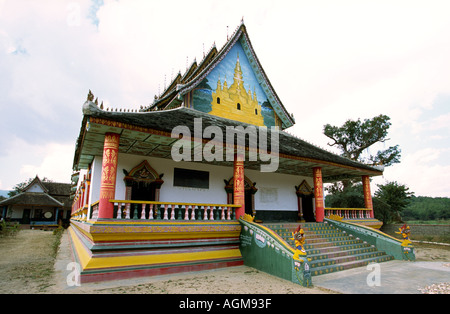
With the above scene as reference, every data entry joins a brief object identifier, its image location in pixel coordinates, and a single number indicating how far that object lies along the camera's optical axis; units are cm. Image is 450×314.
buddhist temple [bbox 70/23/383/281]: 788
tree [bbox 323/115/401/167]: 3269
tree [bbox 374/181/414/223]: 2558
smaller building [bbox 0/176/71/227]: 3338
